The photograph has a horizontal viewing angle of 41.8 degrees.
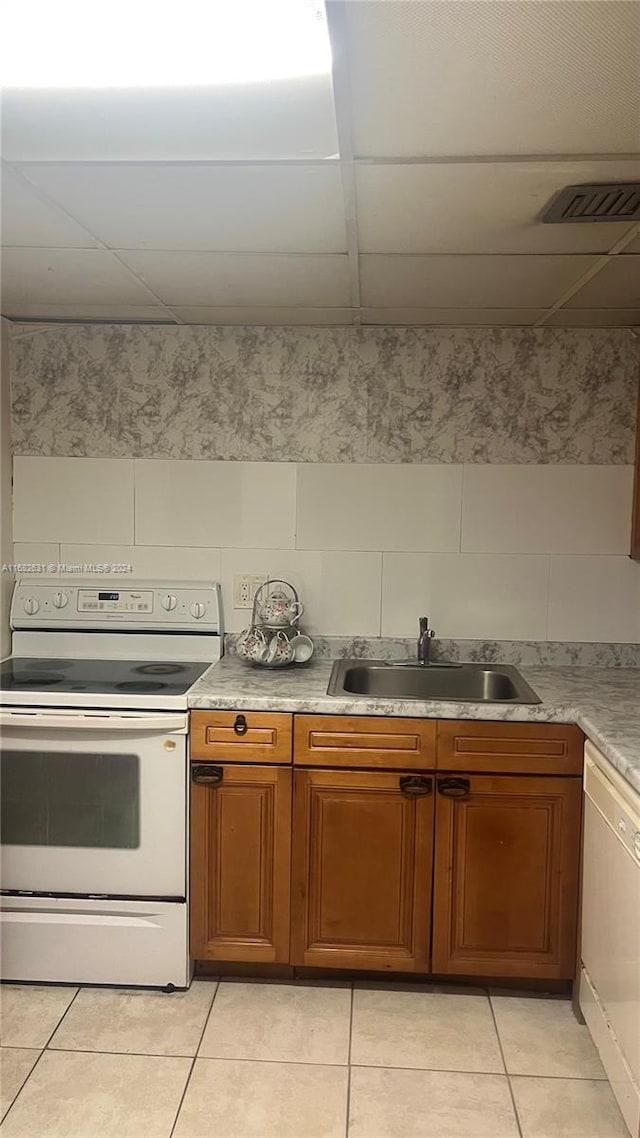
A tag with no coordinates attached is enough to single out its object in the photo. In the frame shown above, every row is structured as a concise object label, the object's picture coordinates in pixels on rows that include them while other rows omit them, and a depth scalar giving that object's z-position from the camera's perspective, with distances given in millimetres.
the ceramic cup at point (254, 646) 2736
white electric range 2436
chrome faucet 2859
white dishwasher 1772
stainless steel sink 2859
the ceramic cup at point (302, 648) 2793
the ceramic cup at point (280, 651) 2736
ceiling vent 1662
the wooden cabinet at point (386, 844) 2389
